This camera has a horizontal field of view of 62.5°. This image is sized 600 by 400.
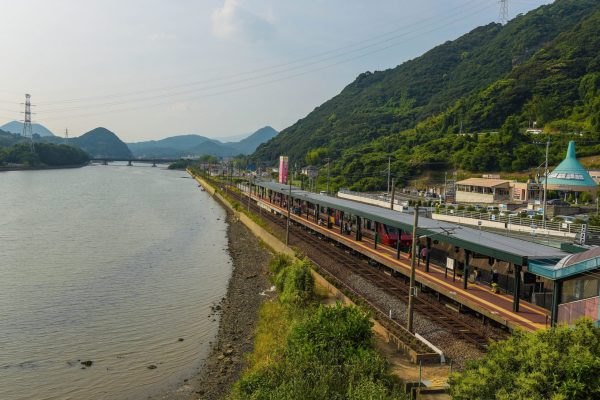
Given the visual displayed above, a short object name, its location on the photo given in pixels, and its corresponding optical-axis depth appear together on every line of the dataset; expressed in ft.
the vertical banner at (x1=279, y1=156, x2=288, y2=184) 322.12
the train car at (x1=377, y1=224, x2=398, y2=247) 119.55
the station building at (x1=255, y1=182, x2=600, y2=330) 53.31
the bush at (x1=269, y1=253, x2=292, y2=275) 116.12
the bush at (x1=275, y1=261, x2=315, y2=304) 82.59
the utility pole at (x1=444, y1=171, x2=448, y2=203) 248.32
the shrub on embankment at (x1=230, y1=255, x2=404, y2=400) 41.96
